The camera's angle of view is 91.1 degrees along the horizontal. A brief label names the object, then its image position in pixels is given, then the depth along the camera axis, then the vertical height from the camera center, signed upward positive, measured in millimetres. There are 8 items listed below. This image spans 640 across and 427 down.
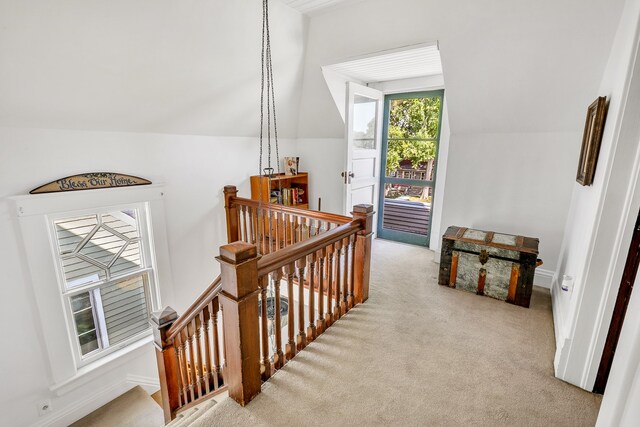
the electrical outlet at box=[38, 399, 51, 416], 2488 -2068
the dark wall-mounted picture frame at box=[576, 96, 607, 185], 1811 +73
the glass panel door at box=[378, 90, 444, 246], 3934 -221
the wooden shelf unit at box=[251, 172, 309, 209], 3791 -497
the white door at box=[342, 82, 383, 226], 3461 +25
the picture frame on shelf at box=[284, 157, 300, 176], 4188 -266
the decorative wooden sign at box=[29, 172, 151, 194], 2385 -320
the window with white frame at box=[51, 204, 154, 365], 2605 -1167
